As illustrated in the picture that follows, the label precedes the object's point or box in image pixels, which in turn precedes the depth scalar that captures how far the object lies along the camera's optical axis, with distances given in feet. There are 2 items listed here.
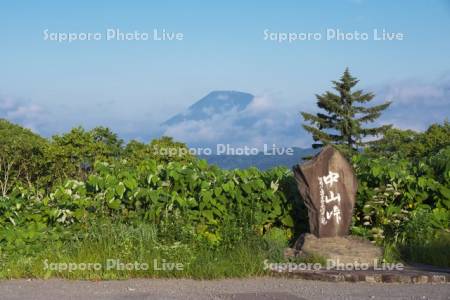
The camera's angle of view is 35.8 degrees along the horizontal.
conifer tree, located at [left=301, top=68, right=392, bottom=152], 178.70
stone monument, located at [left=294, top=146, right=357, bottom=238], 34.78
